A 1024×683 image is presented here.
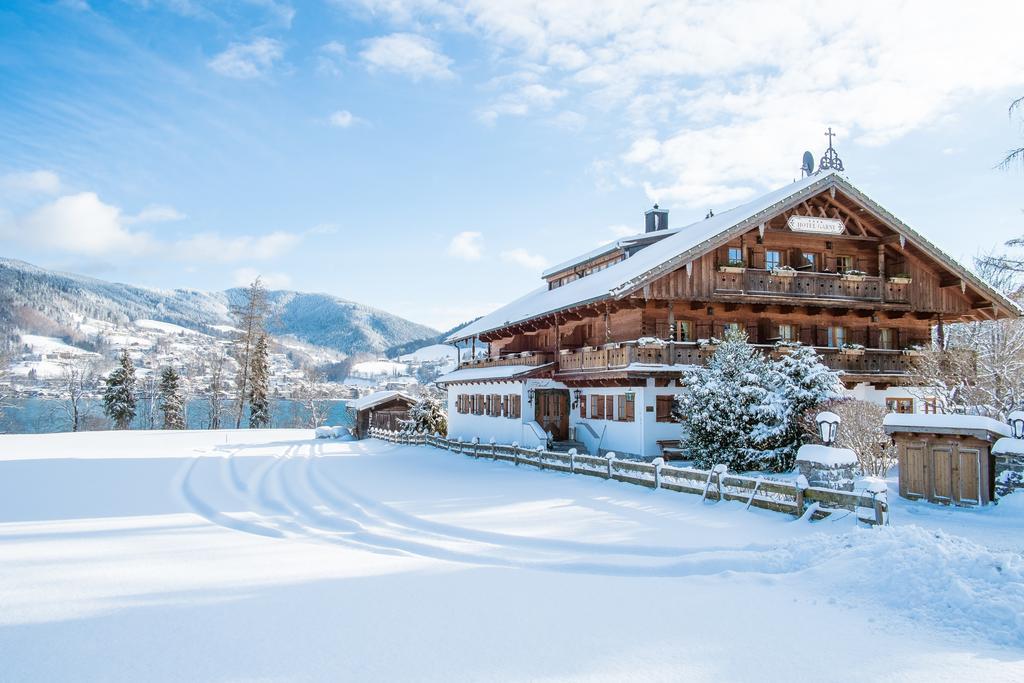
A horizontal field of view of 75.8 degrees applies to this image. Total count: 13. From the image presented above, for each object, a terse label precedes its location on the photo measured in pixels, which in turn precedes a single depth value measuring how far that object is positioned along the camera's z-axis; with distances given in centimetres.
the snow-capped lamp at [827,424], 1545
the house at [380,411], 5238
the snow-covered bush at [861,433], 2056
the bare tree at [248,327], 5594
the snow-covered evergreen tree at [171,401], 5956
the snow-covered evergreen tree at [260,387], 5641
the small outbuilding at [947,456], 1584
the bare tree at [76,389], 5953
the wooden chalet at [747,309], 2686
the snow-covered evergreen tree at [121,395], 5928
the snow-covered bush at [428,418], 4684
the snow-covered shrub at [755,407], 2095
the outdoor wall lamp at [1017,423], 1608
